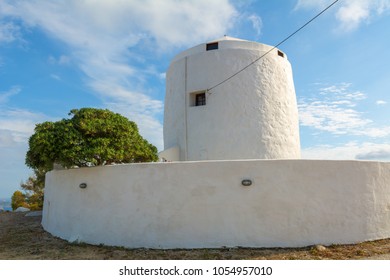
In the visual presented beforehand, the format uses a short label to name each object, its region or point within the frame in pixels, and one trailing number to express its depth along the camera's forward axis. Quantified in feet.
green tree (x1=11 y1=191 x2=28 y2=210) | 81.65
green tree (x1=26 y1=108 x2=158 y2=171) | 28.76
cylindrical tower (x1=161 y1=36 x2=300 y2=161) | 37.93
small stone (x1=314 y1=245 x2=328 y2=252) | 23.01
